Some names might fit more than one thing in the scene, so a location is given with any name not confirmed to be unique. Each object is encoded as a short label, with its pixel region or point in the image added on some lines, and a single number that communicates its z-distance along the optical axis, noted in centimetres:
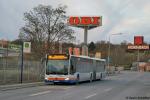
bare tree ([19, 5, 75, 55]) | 5069
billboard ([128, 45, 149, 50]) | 19575
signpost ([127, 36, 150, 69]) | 19362
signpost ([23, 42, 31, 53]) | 3599
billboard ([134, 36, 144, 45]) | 19362
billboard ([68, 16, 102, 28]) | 9081
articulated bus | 3547
